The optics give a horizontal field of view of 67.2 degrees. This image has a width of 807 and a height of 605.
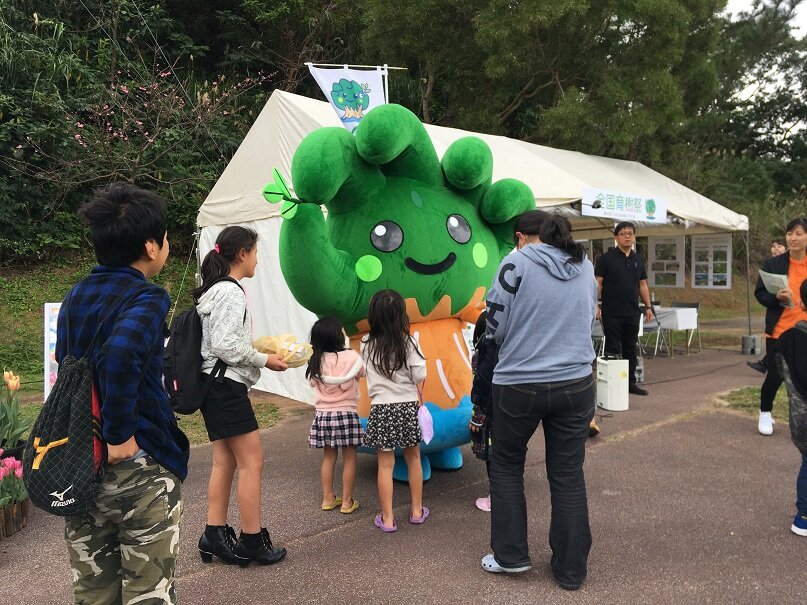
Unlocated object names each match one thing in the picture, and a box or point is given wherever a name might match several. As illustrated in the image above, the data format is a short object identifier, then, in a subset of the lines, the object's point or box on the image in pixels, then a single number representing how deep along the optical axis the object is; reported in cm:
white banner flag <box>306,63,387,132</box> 491
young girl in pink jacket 368
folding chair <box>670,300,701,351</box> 1069
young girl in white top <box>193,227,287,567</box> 285
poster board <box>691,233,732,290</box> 1138
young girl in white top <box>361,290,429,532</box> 340
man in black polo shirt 687
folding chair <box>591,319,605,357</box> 941
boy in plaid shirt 176
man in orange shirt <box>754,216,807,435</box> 435
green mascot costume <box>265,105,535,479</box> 356
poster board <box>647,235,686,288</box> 1243
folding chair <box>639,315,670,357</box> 1004
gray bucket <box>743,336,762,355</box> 1033
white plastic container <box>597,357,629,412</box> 630
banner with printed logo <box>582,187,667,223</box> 744
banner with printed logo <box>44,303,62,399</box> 478
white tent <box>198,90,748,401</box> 672
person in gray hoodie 276
